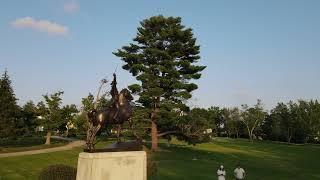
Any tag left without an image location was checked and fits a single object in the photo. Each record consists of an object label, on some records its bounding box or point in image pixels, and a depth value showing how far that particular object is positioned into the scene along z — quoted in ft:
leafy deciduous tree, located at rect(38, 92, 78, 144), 110.55
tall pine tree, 102.49
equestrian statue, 26.49
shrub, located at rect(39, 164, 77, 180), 33.84
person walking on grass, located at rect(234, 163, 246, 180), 46.88
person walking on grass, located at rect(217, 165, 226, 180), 44.50
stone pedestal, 24.65
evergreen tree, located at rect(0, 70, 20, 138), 88.95
